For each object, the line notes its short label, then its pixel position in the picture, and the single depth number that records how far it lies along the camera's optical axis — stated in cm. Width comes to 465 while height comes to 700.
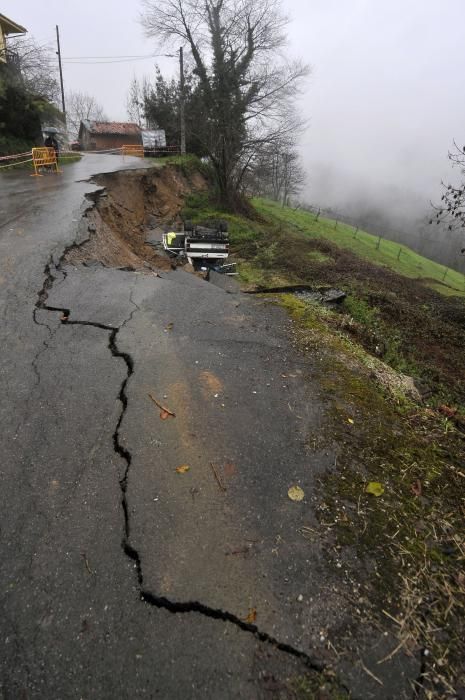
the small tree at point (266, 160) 1565
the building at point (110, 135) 4219
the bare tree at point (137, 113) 5661
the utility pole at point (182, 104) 2019
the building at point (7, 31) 2061
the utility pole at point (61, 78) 3333
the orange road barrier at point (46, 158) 1393
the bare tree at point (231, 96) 1590
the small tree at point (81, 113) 7097
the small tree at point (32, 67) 2178
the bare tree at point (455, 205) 851
